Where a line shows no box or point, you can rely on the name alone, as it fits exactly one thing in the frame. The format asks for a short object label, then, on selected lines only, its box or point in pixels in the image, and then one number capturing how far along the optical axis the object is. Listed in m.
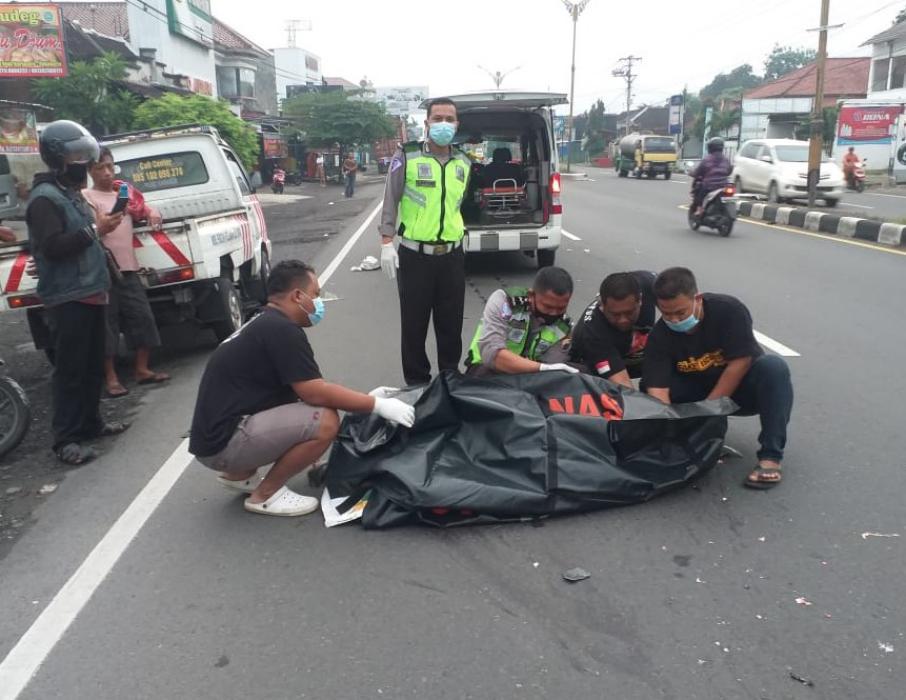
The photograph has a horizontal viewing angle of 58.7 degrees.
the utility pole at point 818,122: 16.39
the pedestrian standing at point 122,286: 5.70
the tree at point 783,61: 108.94
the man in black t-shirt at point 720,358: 3.83
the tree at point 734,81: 115.29
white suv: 18.84
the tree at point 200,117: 20.94
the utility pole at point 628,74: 76.00
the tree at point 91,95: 20.61
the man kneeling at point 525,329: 4.25
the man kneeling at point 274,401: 3.56
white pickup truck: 5.98
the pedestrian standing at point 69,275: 4.39
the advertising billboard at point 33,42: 20.59
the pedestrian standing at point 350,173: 30.17
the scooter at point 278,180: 32.06
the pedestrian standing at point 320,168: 42.41
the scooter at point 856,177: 25.25
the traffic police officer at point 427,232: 5.09
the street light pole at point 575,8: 46.50
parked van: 9.53
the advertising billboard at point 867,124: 31.81
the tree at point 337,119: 41.81
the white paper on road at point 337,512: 3.62
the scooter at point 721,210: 13.73
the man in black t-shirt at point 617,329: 4.07
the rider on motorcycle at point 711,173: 13.80
